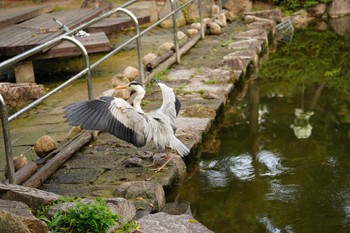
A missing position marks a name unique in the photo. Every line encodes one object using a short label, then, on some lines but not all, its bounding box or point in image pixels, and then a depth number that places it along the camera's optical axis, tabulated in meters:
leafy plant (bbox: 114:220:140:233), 5.11
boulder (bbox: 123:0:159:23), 16.76
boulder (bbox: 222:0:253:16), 18.31
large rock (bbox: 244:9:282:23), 17.51
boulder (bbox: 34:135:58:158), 7.38
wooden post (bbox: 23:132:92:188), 6.51
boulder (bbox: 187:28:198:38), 15.03
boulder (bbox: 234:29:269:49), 14.79
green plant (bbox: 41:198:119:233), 4.78
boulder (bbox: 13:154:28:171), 6.79
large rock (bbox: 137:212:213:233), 5.17
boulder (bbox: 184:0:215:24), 17.43
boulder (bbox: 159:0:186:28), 16.96
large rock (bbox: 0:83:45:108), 9.84
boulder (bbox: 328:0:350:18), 18.81
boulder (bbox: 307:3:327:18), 18.86
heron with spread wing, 6.55
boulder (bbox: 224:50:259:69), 12.65
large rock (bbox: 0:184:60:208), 5.10
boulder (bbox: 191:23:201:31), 15.68
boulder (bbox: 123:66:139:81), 10.65
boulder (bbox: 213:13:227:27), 16.52
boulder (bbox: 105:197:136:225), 5.18
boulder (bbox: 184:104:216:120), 8.93
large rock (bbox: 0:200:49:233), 4.19
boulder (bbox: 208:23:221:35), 15.59
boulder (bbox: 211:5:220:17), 17.54
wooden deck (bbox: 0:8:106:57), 10.35
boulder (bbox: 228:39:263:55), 13.72
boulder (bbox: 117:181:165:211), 6.01
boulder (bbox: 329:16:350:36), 16.67
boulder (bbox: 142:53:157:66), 11.97
